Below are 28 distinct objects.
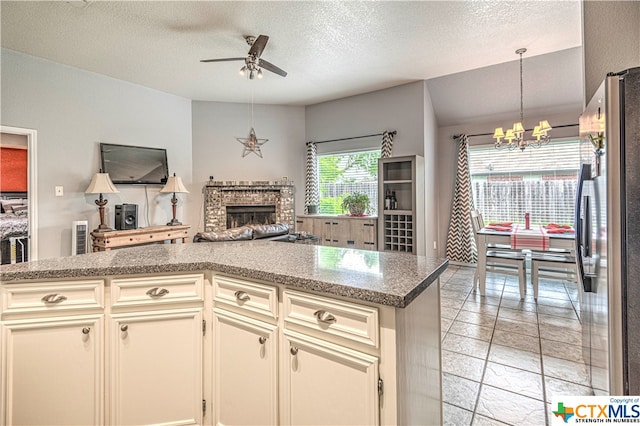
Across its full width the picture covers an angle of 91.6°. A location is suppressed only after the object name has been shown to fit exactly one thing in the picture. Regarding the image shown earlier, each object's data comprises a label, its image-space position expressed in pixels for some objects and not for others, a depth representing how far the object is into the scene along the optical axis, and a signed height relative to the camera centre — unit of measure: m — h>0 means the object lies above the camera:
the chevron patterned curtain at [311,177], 6.09 +0.77
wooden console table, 4.11 -0.26
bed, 4.03 -0.14
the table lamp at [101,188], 4.12 +0.40
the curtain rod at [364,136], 5.18 +1.41
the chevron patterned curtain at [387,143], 5.19 +1.21
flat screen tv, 4.53 +0.84
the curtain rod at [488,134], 4.81 +1.39
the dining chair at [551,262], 3.38 -0.53
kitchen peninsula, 1.19 -0.53
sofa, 2.94 -0.18
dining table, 3.36 -0.28
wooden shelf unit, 4.67 +0.15
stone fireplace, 5.72 +0.26
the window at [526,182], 4.85 +0.54
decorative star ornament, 4.51 +1.08
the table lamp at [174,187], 4.98 +0.49
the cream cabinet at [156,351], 1.45 -0.63
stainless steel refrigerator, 1.24 -0.06
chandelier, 3.89 +1.04
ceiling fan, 2.97 +1.62
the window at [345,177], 5.62 +0.73
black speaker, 4.44 +0.03
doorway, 3.80 +0.29
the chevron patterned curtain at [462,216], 5.49 -0.02
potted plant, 5.27 +0.21
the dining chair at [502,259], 3.67 -0.54
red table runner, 3.40 -0.29
